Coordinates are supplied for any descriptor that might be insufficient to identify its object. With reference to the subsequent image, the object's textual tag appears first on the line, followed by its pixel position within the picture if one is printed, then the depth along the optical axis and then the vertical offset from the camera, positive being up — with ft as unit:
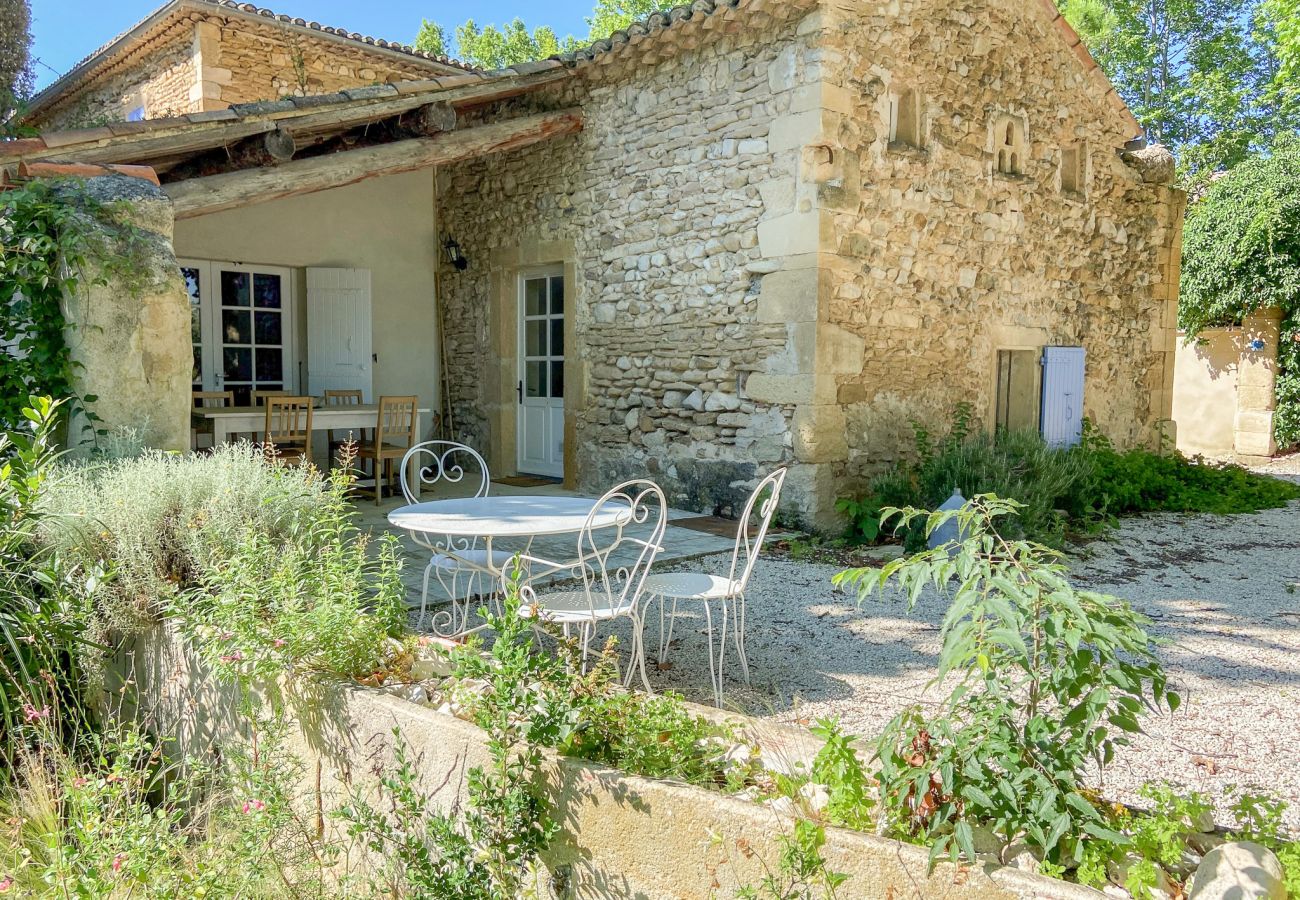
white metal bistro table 10.36 -1.54
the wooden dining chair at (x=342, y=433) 26.12 -1.30
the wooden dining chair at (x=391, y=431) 23.66 -1.13
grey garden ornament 18.84 -2.81
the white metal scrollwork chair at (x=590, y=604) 9.76 -2.38
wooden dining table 22.06 -0.79
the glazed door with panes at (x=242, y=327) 26.25 +1.67
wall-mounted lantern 29.43 +4.08
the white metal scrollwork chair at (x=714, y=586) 10.40 -2.31
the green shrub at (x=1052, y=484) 20.70 -2.27
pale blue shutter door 26.66 -0.07
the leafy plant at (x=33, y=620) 8.78 -2.33
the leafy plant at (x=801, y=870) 5.33 -2.71
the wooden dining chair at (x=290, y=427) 22.25 -0.97
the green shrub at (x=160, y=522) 9.77 -1.46
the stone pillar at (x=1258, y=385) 39.34 +0.45
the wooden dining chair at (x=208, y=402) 22.44 -0.46
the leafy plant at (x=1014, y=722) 5.24 -1.93
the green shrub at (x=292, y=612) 8.02 -2.03
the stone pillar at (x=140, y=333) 13.92 +0.78
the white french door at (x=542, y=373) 27.25 +0.46
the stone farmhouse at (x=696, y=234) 20.49 +4.08
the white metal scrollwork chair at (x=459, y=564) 11.17 -2.35
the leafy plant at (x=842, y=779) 5.74 -2.43
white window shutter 27.30 +1.76
